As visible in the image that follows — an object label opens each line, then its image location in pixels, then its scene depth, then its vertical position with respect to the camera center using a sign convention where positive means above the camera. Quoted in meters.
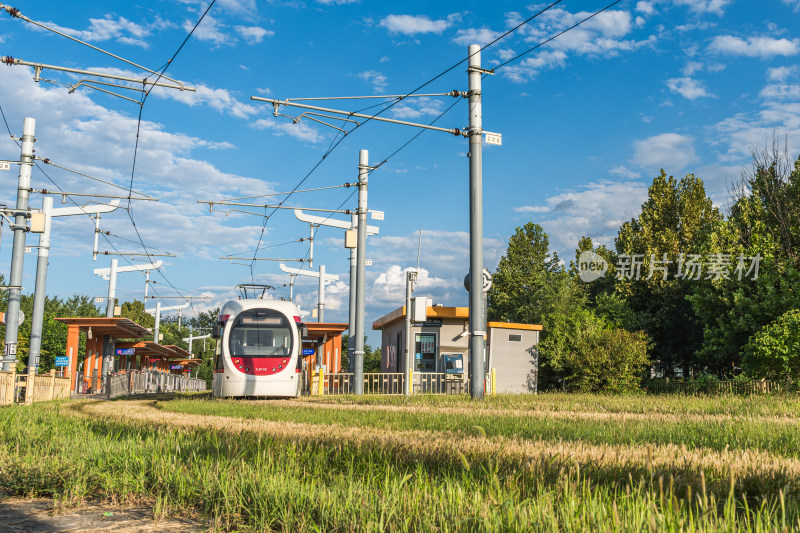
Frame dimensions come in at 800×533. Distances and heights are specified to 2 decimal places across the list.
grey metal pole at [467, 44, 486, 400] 16.45 +3.24
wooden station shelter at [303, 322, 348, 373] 33.69 +0.99
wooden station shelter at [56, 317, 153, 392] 34.12 +1.22
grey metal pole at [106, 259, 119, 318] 37.92 +4.10
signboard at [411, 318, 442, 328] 30.75 +1.70
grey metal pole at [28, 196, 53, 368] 22.86 +2.20
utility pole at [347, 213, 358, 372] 25.50 +2.26
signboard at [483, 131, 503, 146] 17.50 +5.76
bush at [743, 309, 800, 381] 22.91 +0.63
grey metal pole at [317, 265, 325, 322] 38.50 +3.44
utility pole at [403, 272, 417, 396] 18.98 +0.55
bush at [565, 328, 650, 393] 28.52 +0.06
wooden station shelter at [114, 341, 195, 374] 45.41 -0.02
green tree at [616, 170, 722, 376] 40.22 +6.08
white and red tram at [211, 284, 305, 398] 21.47 +0.26
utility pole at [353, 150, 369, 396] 23.42 +3.15
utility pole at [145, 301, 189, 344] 54.58 +3.99
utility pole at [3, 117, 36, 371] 20.73 +3.10
